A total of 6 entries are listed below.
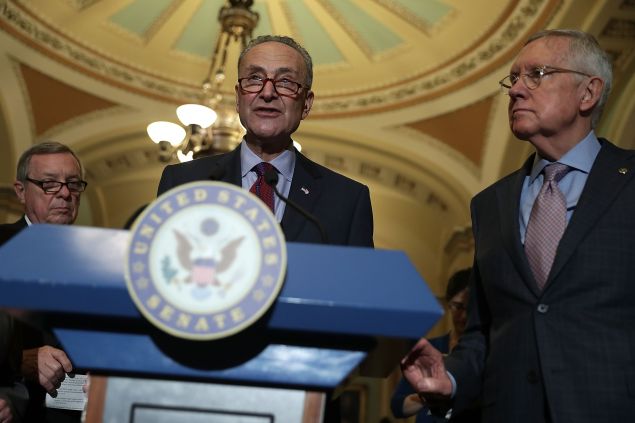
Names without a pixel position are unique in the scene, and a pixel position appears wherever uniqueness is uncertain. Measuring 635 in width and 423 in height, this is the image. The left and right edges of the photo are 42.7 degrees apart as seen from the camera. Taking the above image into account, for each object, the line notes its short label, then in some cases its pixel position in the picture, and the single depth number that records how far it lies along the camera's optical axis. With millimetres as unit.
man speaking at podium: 1871
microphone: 1359
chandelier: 6145
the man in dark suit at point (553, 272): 1628
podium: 1107
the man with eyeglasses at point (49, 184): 2637
